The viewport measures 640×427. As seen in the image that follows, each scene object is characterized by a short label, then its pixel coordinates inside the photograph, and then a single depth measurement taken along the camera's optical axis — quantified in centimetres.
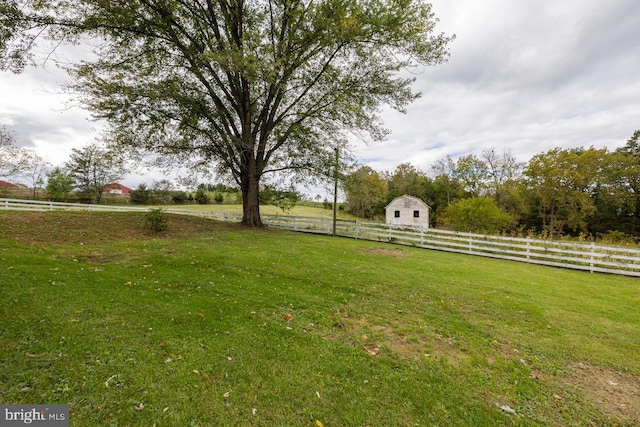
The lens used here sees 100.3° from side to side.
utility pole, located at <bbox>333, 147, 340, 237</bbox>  1469
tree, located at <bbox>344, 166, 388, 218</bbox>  3884
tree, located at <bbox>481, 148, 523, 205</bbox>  3347
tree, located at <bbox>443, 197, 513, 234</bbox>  2466
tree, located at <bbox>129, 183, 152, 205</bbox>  3784
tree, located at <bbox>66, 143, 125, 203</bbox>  3316
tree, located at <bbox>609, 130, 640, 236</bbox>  2827
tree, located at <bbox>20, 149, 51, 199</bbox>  2455
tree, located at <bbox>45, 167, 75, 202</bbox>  3124
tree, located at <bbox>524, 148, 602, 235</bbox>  2920
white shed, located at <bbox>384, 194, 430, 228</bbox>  3011
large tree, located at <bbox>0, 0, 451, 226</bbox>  984
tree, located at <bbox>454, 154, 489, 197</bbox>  3556
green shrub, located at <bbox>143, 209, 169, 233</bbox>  1099
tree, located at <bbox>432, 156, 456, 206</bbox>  3822
